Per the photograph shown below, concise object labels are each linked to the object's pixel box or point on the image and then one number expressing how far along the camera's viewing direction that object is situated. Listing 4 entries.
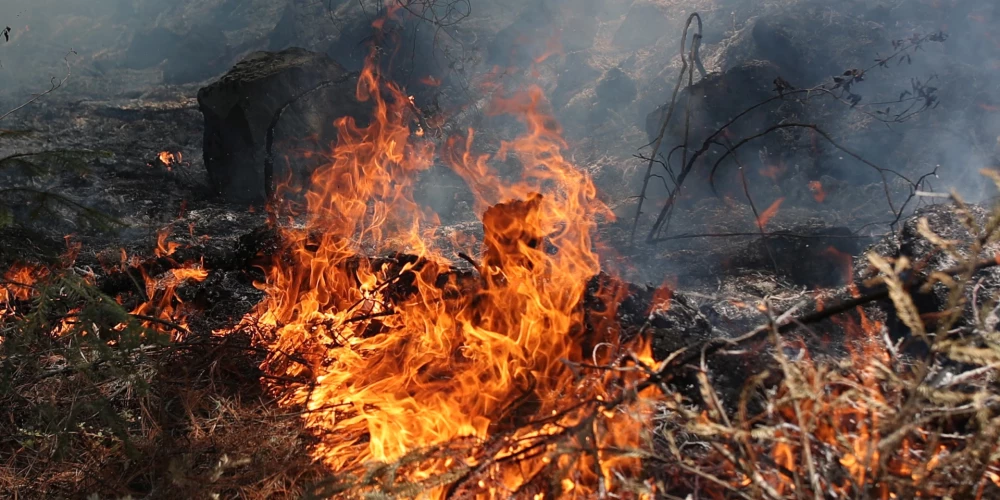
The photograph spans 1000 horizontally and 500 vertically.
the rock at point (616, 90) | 9.65
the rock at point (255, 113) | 7.04
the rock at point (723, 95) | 7.53
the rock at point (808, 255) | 4.69
